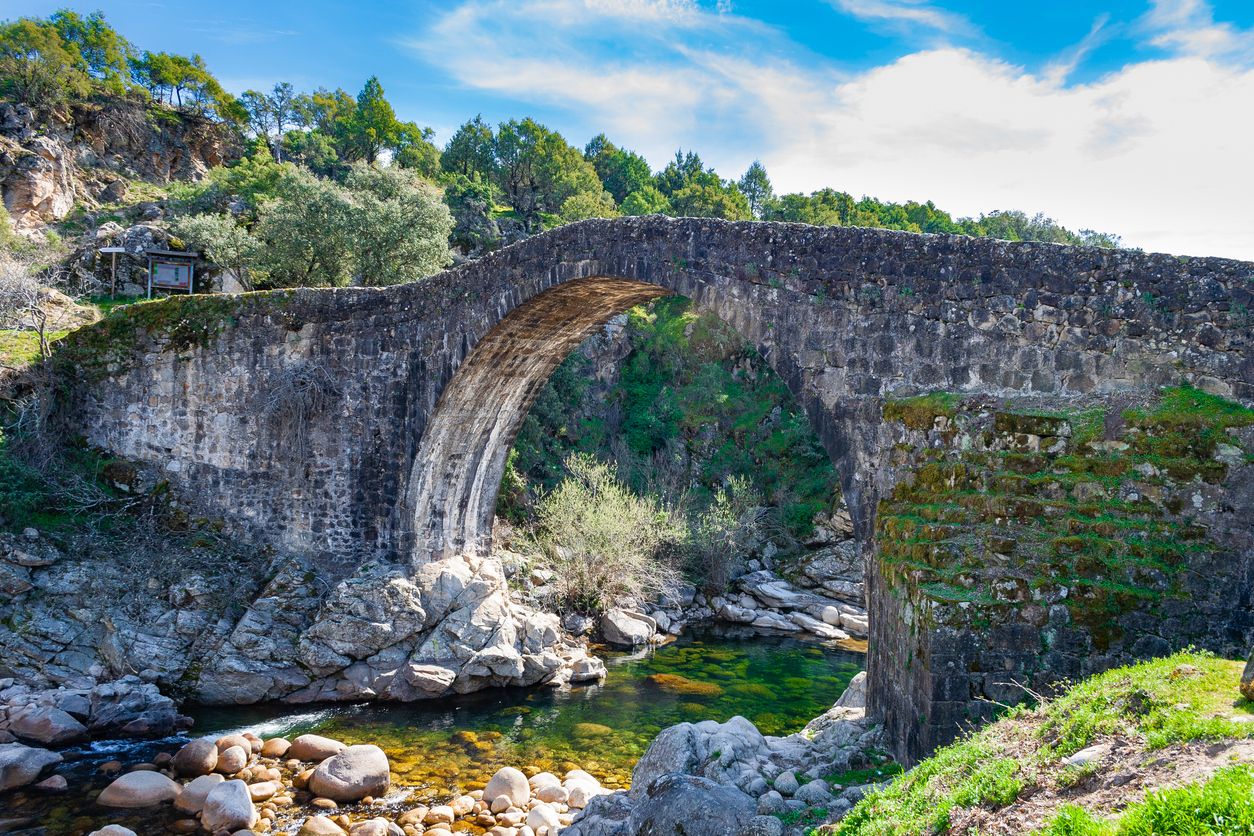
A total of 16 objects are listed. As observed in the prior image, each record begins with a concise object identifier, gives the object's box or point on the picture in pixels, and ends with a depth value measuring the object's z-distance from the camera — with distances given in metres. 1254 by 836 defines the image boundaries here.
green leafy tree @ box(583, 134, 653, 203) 50.86
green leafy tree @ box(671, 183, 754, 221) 39.78
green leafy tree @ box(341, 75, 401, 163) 43.22
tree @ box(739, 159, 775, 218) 51.03
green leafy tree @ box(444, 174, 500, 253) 33.19
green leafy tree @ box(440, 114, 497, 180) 44.34
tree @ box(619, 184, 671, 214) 41.62
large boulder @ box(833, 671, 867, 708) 9.94
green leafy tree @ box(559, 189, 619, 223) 37.88
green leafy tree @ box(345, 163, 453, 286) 21.42
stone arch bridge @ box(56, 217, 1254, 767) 8.10
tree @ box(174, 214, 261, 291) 23.08
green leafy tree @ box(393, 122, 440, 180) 41.97
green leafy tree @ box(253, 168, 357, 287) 21.30
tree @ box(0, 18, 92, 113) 33.78
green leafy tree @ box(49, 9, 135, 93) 41.81
